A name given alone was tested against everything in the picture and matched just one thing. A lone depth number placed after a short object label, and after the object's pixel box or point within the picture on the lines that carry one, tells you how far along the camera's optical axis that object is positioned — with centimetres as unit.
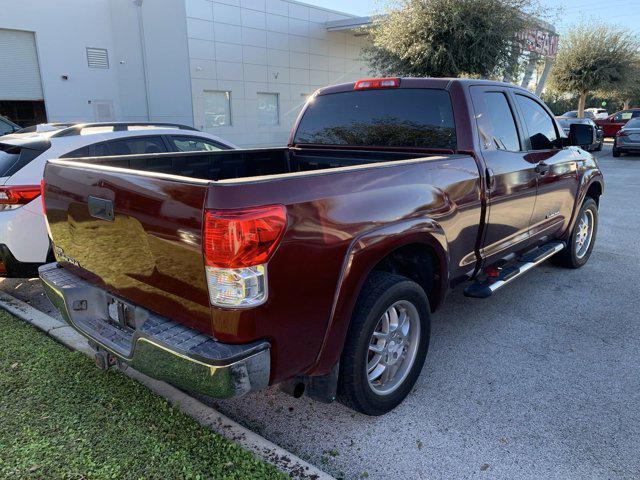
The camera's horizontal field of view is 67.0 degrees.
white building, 1761
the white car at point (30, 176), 410
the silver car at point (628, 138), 1828
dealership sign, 1825
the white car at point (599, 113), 3234
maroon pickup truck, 208
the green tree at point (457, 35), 1689
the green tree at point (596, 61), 2700
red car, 2488
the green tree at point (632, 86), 2773
